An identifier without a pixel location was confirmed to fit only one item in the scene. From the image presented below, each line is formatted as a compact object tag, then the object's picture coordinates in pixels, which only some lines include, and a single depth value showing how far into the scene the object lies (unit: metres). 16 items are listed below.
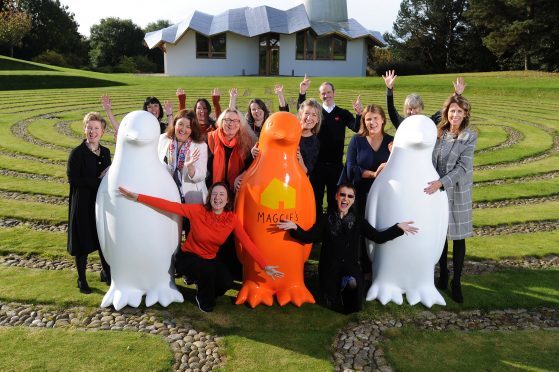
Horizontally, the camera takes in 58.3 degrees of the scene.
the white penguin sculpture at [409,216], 5.02
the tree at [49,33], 49.47
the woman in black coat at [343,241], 5.02
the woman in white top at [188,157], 5.36
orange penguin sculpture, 4.98
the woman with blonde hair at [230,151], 5.51
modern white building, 42.31
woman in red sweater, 4.95
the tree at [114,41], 53.88
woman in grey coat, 5.14
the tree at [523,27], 36.38
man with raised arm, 6.16
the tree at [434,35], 46.00
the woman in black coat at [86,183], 5.15
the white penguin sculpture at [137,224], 4.86
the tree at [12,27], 43.53
